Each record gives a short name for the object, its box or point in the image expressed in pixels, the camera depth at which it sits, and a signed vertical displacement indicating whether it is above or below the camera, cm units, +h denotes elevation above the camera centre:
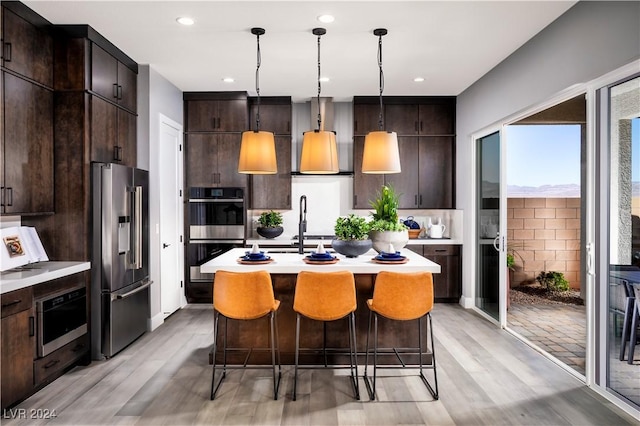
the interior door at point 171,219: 536 -13
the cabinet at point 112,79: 400 +124
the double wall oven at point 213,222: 604 -17
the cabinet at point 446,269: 622 -83
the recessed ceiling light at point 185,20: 362 +152
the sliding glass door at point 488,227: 510 -22
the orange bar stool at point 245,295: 321 -62
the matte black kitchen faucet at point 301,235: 413 -24
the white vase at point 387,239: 394 -26
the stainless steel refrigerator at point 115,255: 391 -41
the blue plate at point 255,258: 367 -40
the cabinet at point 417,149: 645 +85
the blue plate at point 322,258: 364 -40
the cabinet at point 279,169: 642 +56
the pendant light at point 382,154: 361 +44
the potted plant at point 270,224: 624 -21
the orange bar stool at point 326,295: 325 -62
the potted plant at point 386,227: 395 -16
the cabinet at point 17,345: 289 -90
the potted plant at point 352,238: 378 -25
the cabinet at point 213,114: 618 +128
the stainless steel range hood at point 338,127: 669 +120
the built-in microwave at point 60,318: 326 -84
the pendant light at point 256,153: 356 +44
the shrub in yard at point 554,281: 675 -109
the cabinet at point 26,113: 325 +73
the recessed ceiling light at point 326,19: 360 +152
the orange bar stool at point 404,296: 323 -62
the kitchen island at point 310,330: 376 -101
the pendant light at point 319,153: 363 +44
